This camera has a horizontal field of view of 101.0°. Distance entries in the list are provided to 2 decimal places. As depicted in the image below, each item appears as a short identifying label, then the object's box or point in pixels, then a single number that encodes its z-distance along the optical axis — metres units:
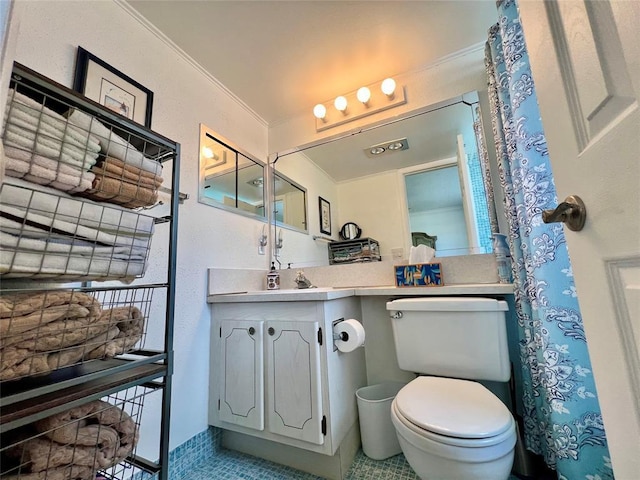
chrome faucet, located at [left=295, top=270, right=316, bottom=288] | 1.76
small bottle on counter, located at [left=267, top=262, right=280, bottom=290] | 1.84
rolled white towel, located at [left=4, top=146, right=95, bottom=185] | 0.56
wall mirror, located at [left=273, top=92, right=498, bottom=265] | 1.55
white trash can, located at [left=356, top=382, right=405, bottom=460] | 1.29
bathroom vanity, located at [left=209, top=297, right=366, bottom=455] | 1.14
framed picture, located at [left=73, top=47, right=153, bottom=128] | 1.05
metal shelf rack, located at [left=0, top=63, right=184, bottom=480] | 0.54
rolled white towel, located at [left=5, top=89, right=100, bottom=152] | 0.57
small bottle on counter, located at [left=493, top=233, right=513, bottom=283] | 1.30
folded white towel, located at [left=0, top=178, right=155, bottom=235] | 0.56
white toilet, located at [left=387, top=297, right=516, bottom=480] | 0.80
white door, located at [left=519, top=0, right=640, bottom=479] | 0.35
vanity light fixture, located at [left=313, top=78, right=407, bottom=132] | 1.77
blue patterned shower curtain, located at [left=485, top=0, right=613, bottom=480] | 0.78
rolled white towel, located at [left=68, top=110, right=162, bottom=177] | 0.68
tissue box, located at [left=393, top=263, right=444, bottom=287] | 1.44
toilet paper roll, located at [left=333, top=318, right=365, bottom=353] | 1.21
